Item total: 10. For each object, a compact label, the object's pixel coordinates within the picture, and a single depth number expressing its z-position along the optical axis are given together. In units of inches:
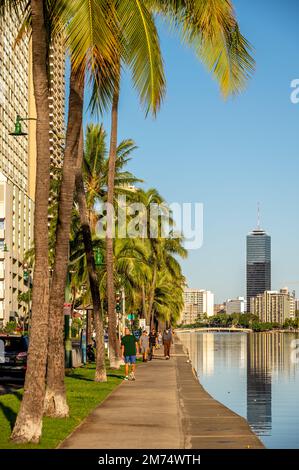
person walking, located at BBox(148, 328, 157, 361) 1980.8
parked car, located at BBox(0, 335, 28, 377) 1198.3
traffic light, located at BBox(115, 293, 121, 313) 2317.2
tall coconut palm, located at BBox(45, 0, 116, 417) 520.4
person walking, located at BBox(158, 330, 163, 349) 3575.5
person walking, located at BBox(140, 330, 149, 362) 1766.4
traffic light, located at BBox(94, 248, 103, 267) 1785.4
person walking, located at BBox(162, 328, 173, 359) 1988.8
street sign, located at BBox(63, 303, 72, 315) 1361.1
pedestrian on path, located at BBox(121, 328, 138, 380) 1190.9
